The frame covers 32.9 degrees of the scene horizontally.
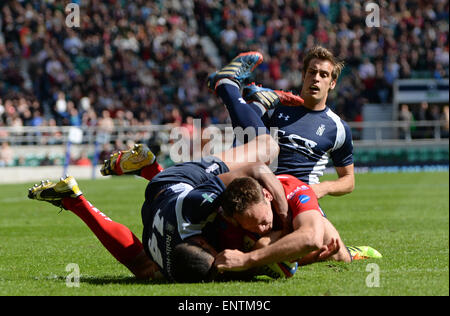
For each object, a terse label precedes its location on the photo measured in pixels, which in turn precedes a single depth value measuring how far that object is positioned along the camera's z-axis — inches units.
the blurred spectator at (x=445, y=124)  1030.4
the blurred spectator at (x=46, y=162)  964.6
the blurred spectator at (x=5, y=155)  943.0
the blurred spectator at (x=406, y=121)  1045.2
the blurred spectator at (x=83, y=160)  971.3
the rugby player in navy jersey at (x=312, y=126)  307.0
